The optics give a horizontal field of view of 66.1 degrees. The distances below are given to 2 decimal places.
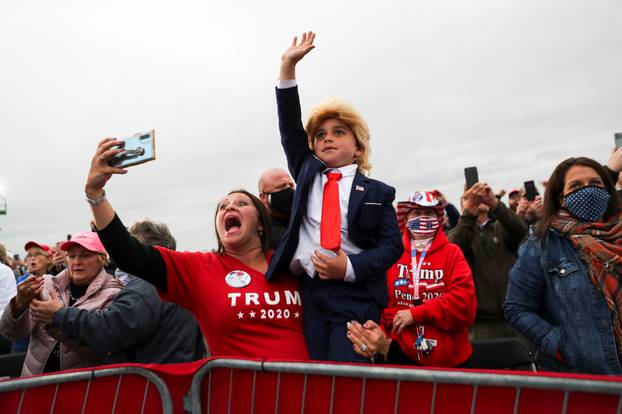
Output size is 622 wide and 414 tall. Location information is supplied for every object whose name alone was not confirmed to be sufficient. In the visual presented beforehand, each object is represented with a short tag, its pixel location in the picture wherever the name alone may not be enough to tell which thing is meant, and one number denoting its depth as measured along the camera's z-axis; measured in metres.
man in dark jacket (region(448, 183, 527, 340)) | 4.33
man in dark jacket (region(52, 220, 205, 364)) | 2.68
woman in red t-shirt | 2.06
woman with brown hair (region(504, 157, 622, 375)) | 2.39
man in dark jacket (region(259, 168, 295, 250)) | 2.78
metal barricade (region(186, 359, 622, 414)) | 1.35
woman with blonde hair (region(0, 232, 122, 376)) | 2.85
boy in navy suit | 2.09
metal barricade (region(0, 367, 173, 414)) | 2.00
